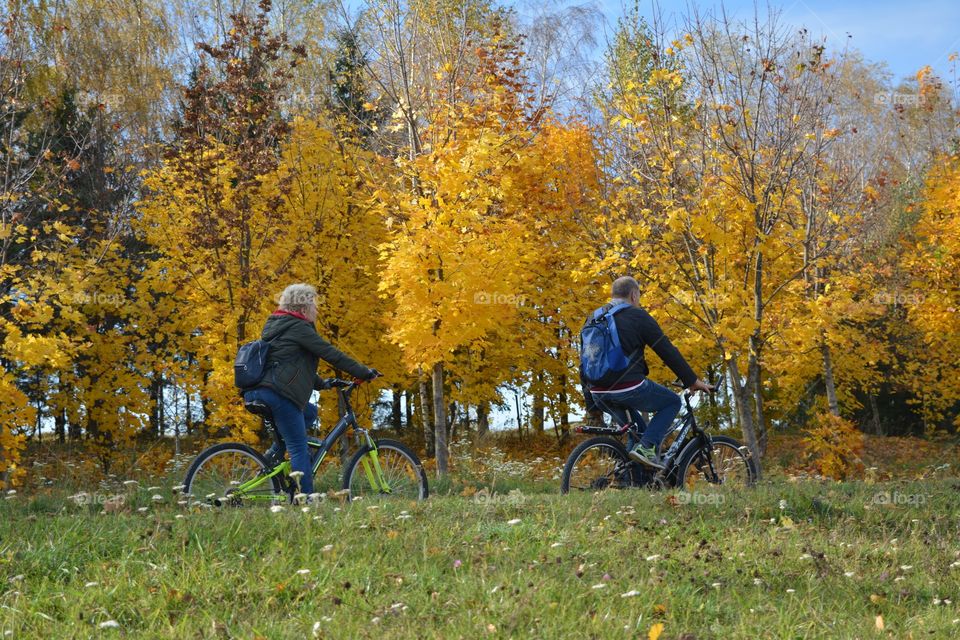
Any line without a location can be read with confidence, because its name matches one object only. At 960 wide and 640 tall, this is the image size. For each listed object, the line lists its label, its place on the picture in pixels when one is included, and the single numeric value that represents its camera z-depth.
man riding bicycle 13.87
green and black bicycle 12.97
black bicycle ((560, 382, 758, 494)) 14.12
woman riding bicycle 12.97
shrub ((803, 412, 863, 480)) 23.77
